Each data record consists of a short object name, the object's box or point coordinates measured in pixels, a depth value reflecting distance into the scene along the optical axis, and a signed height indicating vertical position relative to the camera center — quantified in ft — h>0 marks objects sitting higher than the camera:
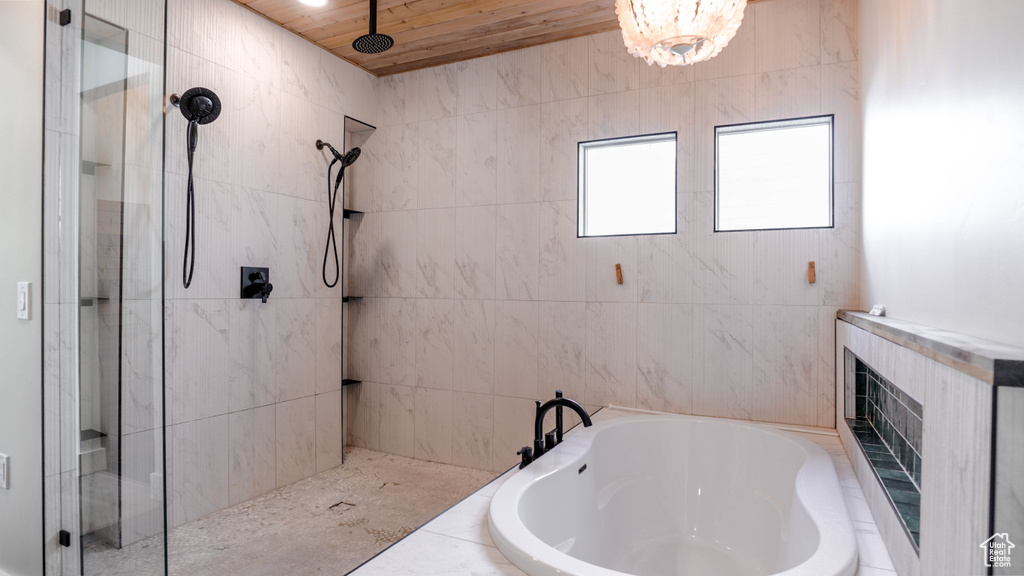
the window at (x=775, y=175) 8.05 +1.77
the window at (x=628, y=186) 8.96 +1.74
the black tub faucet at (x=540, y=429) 6.39 -1.88
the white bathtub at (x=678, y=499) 5.35 -2.72
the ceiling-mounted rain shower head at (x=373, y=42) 7.31 +3.44
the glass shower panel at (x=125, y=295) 4.73 -0.16
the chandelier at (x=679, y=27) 4.79 +2.47
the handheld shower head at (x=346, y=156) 9.81 +2.38
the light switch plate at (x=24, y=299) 5.84 -0.26
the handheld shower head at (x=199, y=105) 7.52 +2.56
